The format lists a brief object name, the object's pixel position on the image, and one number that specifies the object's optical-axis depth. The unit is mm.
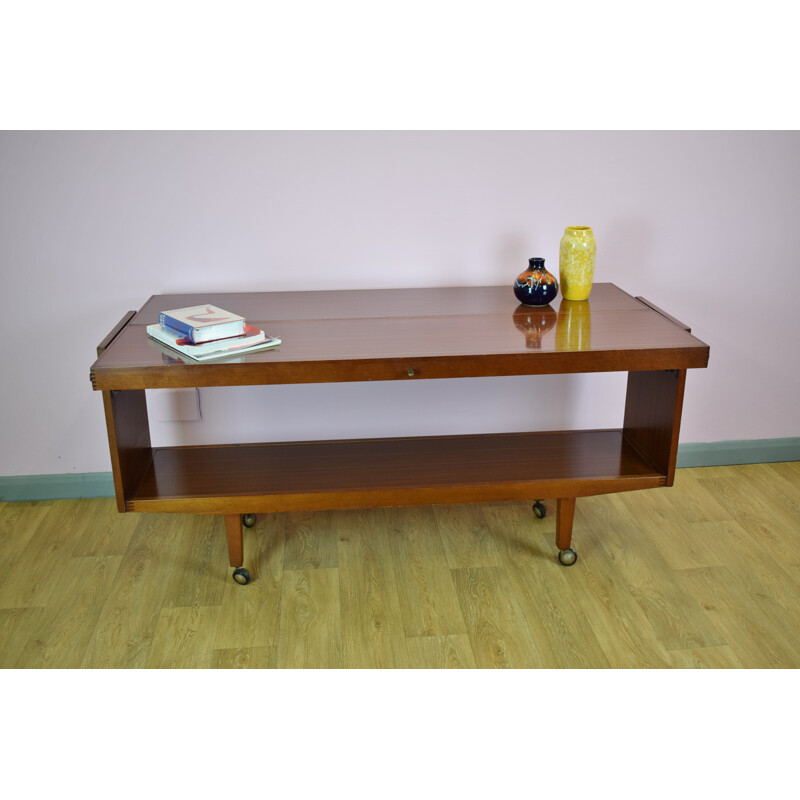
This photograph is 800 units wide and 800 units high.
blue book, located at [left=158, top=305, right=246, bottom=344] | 2012
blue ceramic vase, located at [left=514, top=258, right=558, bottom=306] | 2322
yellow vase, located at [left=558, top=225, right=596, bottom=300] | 2312
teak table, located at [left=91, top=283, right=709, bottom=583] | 1999
